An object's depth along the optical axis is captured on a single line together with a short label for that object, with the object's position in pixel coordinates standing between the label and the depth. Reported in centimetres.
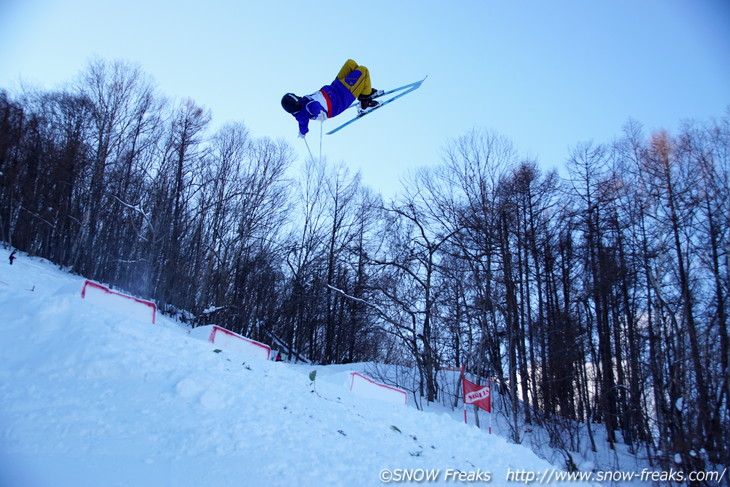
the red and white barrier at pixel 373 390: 973
